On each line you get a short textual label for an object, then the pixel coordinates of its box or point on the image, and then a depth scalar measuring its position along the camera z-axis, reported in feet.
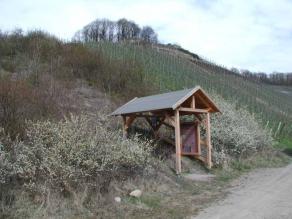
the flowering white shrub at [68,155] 27.43
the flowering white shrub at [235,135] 56.59
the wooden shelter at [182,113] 45.09
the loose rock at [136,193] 32.47
